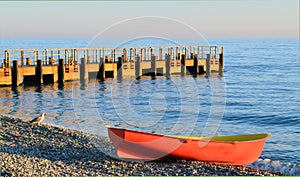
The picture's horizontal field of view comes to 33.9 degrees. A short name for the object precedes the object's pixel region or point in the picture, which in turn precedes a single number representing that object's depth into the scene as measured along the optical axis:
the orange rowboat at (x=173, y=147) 13.12
